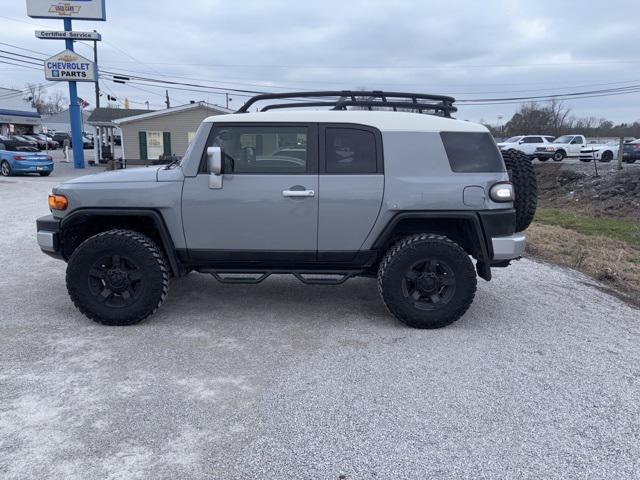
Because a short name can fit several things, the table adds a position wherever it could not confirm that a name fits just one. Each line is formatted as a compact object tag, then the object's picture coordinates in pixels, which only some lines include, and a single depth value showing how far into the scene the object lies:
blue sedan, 20.75
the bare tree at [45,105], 99.24
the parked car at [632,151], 26.39
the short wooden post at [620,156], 19.80
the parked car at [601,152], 28.73
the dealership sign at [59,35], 25.16
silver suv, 4.44
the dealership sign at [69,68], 25.25
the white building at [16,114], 59.72
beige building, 28.95
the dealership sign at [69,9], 24.19
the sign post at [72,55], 24.34
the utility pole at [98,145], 31.12
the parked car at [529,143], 30.64
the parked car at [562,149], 30.09
